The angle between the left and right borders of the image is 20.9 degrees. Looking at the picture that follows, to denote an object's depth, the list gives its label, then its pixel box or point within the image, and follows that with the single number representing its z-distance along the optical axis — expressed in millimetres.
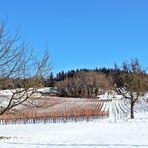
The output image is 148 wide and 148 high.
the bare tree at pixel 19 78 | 18812
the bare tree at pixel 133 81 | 48312
